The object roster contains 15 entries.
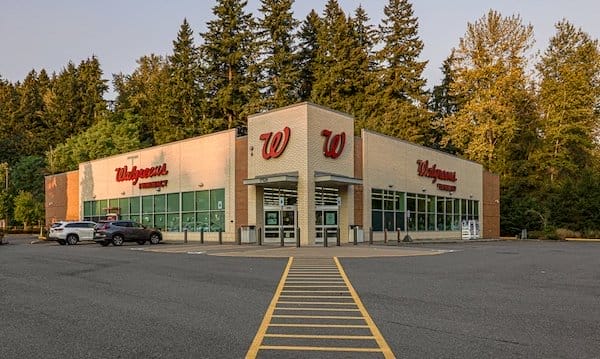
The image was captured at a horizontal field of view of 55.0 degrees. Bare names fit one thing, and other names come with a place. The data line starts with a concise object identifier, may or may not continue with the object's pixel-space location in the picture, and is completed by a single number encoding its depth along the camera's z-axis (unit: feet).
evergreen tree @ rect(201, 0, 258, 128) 215.10
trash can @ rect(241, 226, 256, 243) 115.24
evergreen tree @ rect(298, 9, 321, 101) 229.45
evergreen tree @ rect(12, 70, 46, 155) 295.69
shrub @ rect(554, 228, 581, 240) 171.32
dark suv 113.50
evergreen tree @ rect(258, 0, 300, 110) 211.20
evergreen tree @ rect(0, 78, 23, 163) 290.97
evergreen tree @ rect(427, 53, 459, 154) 238.48
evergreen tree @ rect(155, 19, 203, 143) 222.48
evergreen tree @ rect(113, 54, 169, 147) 246.88
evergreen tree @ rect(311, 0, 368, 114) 219.82
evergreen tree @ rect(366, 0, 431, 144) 210.38
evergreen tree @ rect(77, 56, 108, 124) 285.64
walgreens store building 110.42
